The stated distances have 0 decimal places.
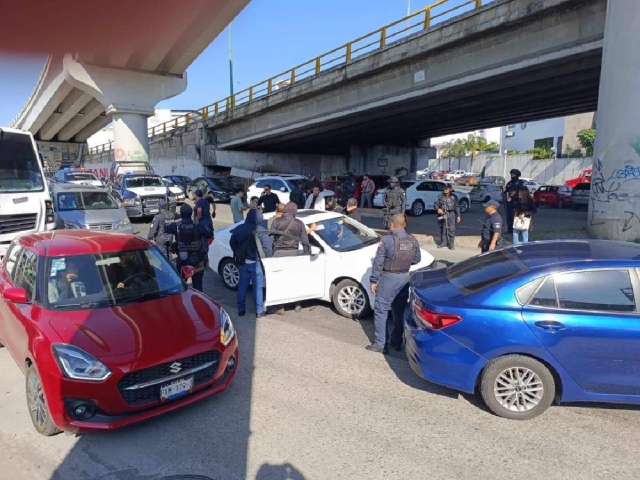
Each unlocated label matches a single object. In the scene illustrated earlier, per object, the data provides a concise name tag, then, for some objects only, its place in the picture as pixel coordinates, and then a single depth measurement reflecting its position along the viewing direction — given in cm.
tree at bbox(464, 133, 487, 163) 8375
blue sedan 343
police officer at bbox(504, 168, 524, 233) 939
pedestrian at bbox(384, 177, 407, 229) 1122
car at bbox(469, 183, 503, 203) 2478
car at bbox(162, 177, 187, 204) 1981
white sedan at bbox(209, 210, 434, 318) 615
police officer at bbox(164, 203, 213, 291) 639
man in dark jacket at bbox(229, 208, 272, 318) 612
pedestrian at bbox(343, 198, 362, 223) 887
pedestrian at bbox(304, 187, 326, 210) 1098
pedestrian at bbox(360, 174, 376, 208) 1823
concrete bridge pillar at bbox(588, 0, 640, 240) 988
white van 856
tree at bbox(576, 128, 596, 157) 5333
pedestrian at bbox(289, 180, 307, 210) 1157
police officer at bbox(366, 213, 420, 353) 482
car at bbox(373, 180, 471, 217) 1895
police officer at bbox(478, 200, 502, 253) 784
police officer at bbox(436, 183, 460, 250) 1112
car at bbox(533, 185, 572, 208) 2484
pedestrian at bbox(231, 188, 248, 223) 1043
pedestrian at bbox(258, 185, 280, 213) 1171
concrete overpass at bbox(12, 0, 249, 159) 1825
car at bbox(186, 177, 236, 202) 2364
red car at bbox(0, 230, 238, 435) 323
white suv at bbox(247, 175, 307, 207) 1986
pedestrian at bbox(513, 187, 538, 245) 889
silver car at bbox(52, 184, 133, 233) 1124
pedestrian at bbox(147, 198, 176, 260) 713
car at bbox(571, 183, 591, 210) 2290
